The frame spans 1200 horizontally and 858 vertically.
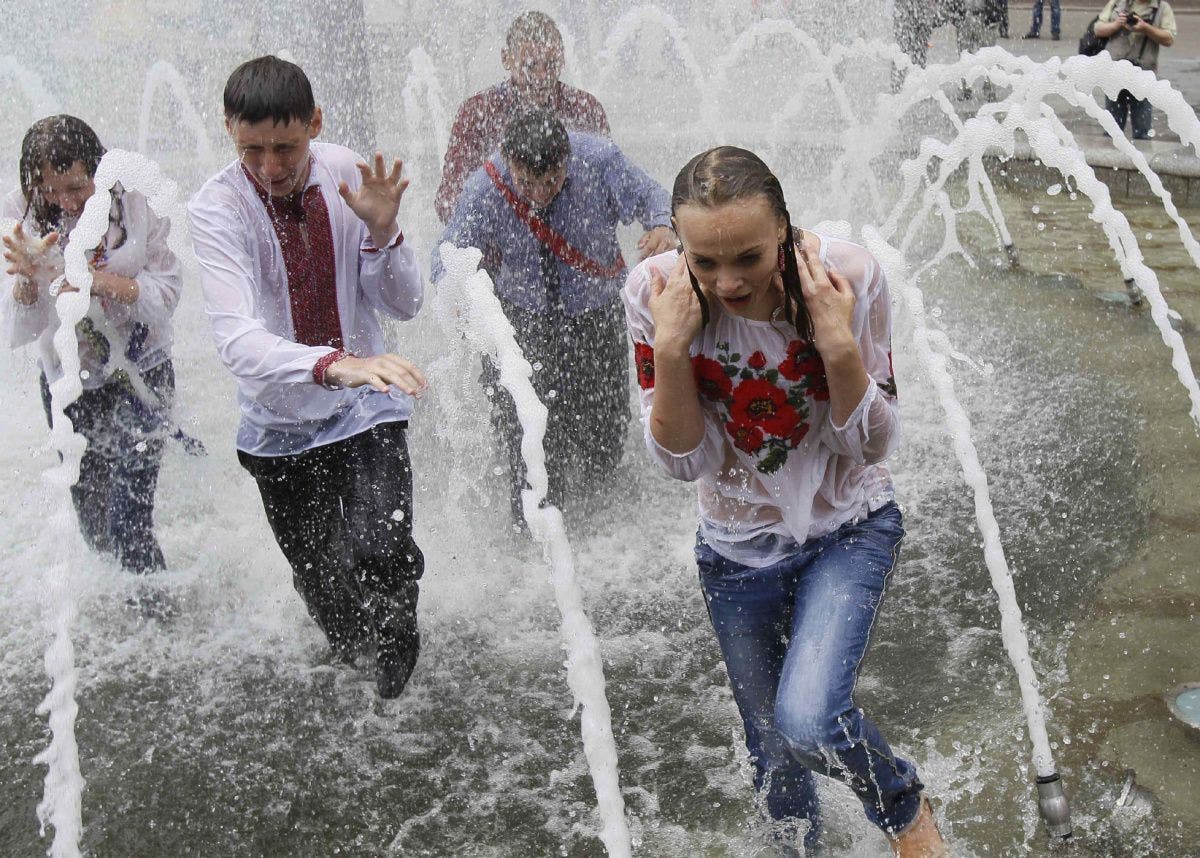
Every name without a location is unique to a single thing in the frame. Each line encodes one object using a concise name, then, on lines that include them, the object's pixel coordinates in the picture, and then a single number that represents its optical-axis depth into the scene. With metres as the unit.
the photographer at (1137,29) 9.38
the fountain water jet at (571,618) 2.75
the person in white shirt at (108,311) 3.81
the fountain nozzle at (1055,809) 2.94
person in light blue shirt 4.60
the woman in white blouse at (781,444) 2.32
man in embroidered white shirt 3.17
